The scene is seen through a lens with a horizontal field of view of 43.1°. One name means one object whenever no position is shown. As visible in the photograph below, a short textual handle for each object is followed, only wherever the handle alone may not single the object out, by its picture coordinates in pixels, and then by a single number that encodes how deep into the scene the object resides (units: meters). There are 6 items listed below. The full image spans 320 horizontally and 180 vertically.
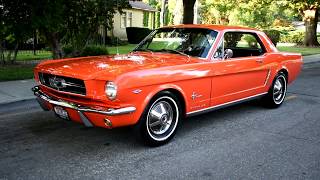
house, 34.36
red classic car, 4.66
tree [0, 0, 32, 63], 10.52
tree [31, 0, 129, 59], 11.20
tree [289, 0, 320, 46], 28.88
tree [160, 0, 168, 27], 46.64
